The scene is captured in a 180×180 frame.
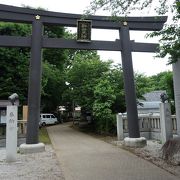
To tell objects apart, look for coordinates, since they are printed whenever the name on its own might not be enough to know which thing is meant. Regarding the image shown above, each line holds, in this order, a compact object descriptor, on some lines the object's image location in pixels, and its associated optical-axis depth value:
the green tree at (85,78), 26.14
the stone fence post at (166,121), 15.20
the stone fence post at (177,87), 14.18
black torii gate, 15.13
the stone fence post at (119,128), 20.45
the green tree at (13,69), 27.97
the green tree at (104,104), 23.89
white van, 45.42
